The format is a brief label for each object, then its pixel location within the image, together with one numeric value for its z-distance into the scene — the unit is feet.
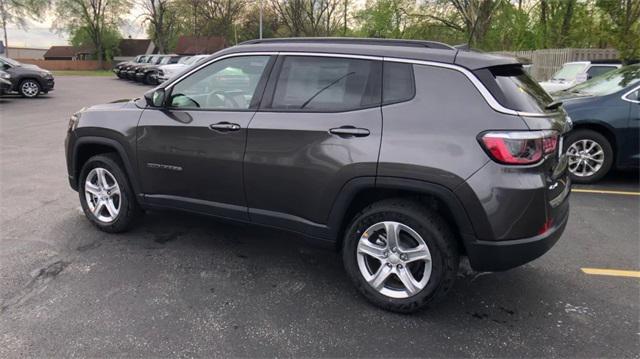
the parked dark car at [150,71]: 92.48
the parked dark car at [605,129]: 20.98
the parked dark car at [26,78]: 58.23
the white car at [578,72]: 42.39
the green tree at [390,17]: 133.69
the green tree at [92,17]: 199.31
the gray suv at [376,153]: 9.78
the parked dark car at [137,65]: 99.60
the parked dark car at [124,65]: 109.81
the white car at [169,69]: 84.94
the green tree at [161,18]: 186.39
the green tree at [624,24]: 40.16
